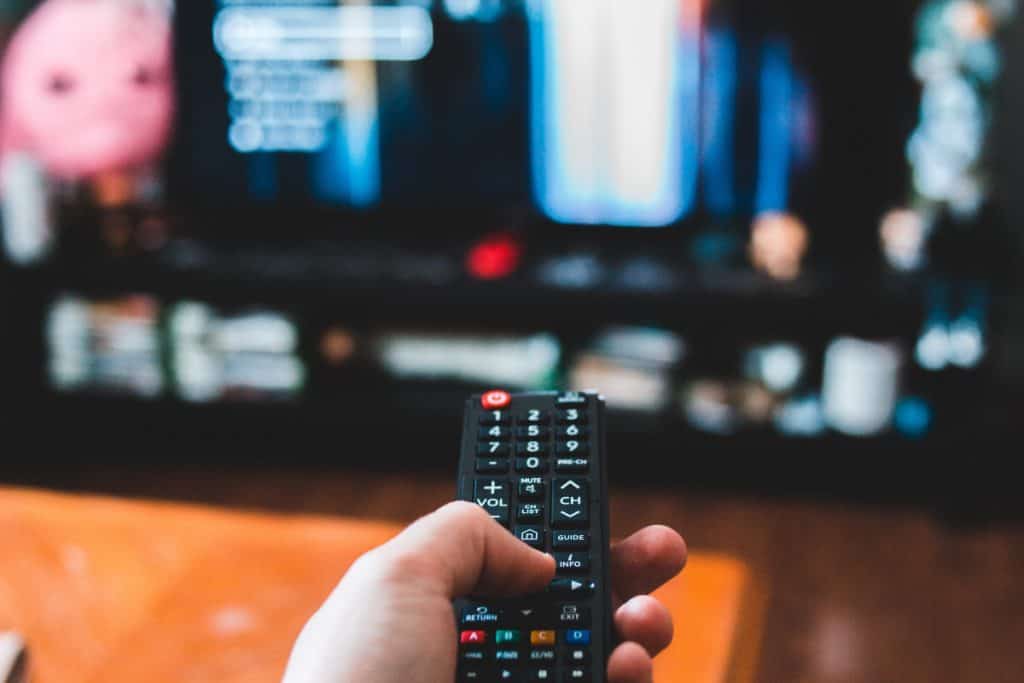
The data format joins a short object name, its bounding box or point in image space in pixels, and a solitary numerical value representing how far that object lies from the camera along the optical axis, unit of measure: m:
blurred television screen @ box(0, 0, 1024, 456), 1.95
